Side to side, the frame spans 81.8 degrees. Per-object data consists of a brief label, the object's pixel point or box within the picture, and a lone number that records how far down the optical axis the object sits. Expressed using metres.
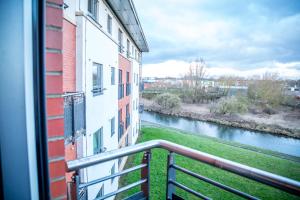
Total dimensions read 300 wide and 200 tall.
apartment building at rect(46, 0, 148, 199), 0.75
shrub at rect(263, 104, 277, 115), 23.54
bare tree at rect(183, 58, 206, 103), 32.38
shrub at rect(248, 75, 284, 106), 22.33
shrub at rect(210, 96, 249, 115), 24.36
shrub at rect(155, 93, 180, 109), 29.38
